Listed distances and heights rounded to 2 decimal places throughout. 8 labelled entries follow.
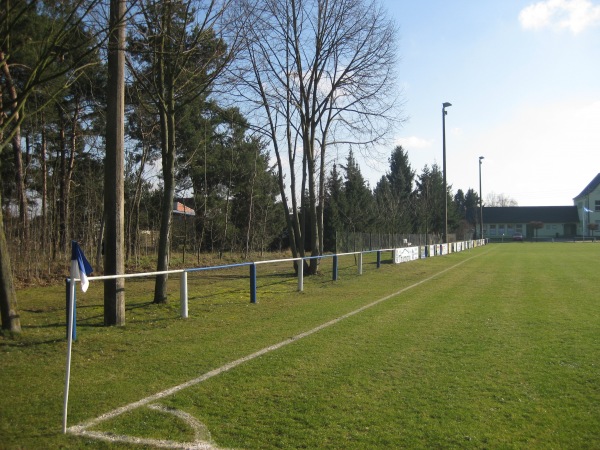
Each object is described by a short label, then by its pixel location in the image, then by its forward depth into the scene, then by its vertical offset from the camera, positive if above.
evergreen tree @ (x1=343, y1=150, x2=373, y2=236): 47.28 +3.75
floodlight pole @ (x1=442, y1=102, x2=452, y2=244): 36.90 +7.61
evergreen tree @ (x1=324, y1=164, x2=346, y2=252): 48.72 +2.08
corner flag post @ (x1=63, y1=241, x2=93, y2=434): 5.13 -0.26
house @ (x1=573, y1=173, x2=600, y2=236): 93.38 +5.02
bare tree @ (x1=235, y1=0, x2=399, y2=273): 22.09 +6.67
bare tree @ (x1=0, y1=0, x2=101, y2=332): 7.77 +2.96
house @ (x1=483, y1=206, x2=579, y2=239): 102.38 +3.08
